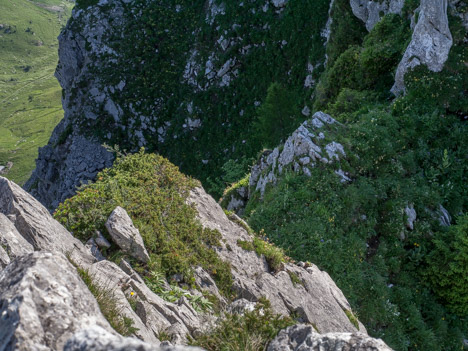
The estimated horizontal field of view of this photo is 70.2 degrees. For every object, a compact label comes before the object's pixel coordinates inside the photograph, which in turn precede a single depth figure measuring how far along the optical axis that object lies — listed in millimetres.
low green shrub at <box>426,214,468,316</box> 12148
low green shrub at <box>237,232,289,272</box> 9905
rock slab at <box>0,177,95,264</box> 7004
